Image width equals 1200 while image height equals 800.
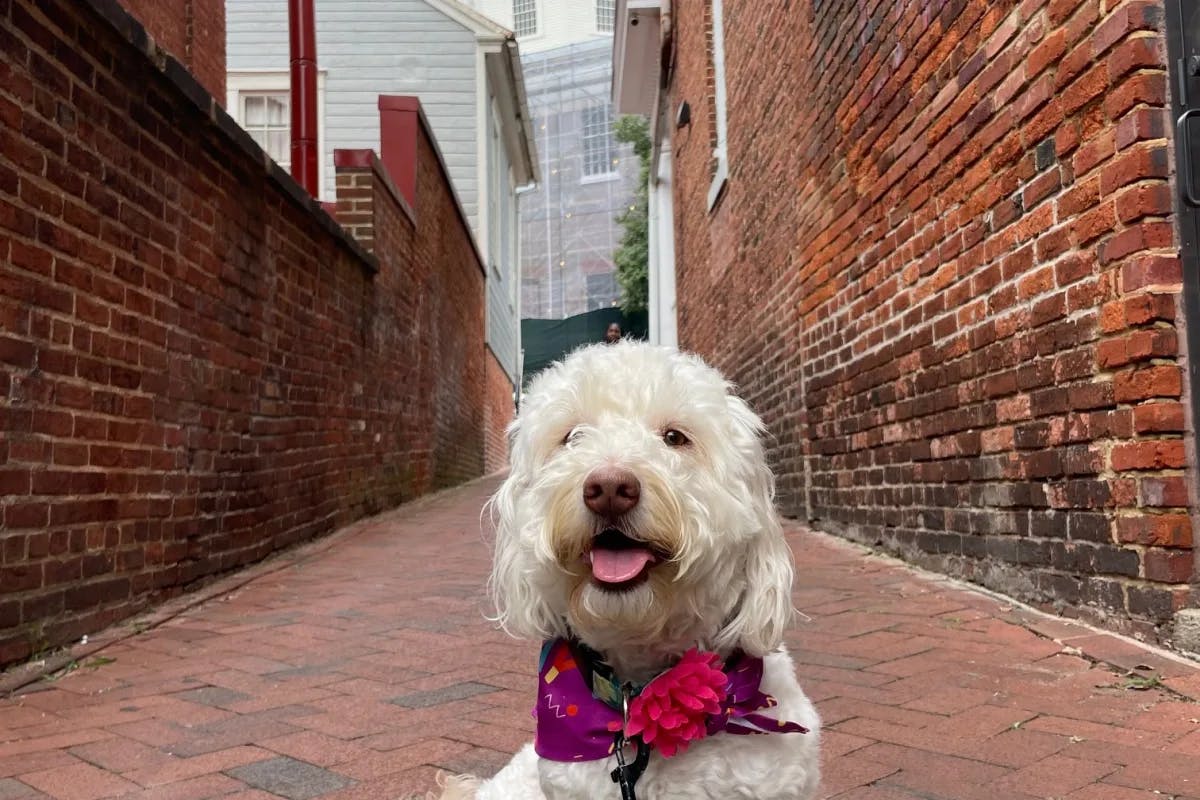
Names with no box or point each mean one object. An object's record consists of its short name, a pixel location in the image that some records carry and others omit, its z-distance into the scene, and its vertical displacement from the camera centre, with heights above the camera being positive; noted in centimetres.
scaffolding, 3850 +1122
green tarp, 2769 +409
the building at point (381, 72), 1652 +700
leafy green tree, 2784 +623
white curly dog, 154 -21
